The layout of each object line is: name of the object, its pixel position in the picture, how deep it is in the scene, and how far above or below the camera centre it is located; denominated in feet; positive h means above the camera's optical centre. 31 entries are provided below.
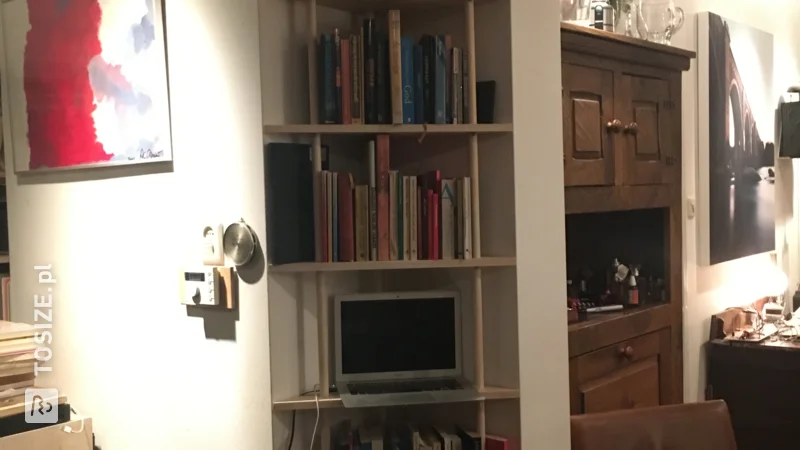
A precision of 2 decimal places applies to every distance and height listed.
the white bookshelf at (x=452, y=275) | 6.11 -0.60
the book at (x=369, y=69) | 6.10 +1.11
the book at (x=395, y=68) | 6.03 +1.10
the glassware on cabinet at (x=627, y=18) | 8.79 +2.13
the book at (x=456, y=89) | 6.25 +0.96
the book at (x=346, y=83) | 6.05 +1.00
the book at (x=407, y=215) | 6.21 -0.08
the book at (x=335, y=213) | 6.08 -0.05
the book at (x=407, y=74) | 6.13 +1.07
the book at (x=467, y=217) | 6.28 -0.12
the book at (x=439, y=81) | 6.17 +1.01
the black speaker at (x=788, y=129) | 12.04 +1.05
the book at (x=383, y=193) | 6.15 +0.10
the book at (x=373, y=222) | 6.14 -0.13
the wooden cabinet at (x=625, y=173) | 7.44 +0.27
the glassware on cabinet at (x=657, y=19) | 9.00 +2.15
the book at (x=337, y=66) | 6.03 +1.13
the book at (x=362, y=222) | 6.13 -0.13
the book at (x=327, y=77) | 6.03 +1.04
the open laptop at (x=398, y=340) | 6.27 -1.14
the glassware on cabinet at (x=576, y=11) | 7.96 +2.04
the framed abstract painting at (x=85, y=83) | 6.67 +1.26
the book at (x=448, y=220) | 6.31 -0.14
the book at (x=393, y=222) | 6.18 -0.14
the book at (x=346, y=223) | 6.10 -0.13
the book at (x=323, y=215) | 6.04 -0.07
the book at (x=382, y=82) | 6.12 +1.01
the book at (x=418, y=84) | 6.18 +0.99
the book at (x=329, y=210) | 6.06 -0.03
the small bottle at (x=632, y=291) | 8.84 -1.09
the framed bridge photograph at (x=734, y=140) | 10.27 +0.80
